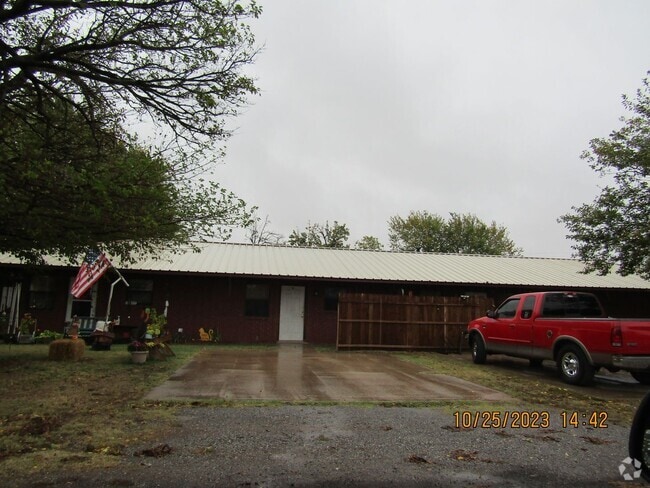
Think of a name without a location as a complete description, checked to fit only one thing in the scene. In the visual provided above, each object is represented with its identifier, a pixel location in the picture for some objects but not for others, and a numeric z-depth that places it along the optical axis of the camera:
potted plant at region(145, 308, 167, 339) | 12.02
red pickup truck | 8.61
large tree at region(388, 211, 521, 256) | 50.38
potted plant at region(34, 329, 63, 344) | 15.10
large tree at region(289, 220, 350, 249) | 52.78
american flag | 14.12
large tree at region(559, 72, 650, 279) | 16.17
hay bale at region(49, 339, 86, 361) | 11.16
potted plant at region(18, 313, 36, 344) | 15.28
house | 17.52
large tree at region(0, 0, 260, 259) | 8.08
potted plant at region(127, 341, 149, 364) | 11.03
